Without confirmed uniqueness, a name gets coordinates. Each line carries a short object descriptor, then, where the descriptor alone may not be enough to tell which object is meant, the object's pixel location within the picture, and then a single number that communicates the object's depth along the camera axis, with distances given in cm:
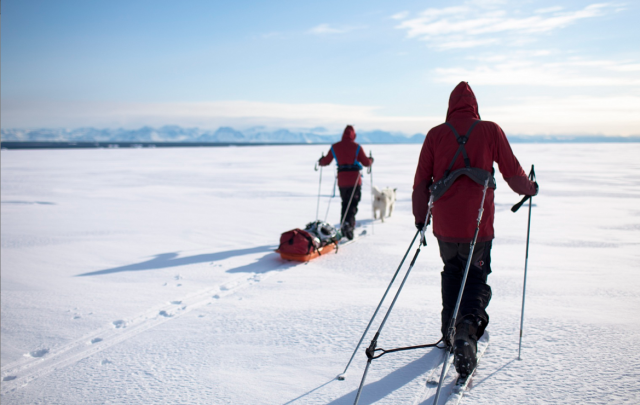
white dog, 785
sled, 523
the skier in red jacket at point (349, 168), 637
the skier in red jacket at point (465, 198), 234
